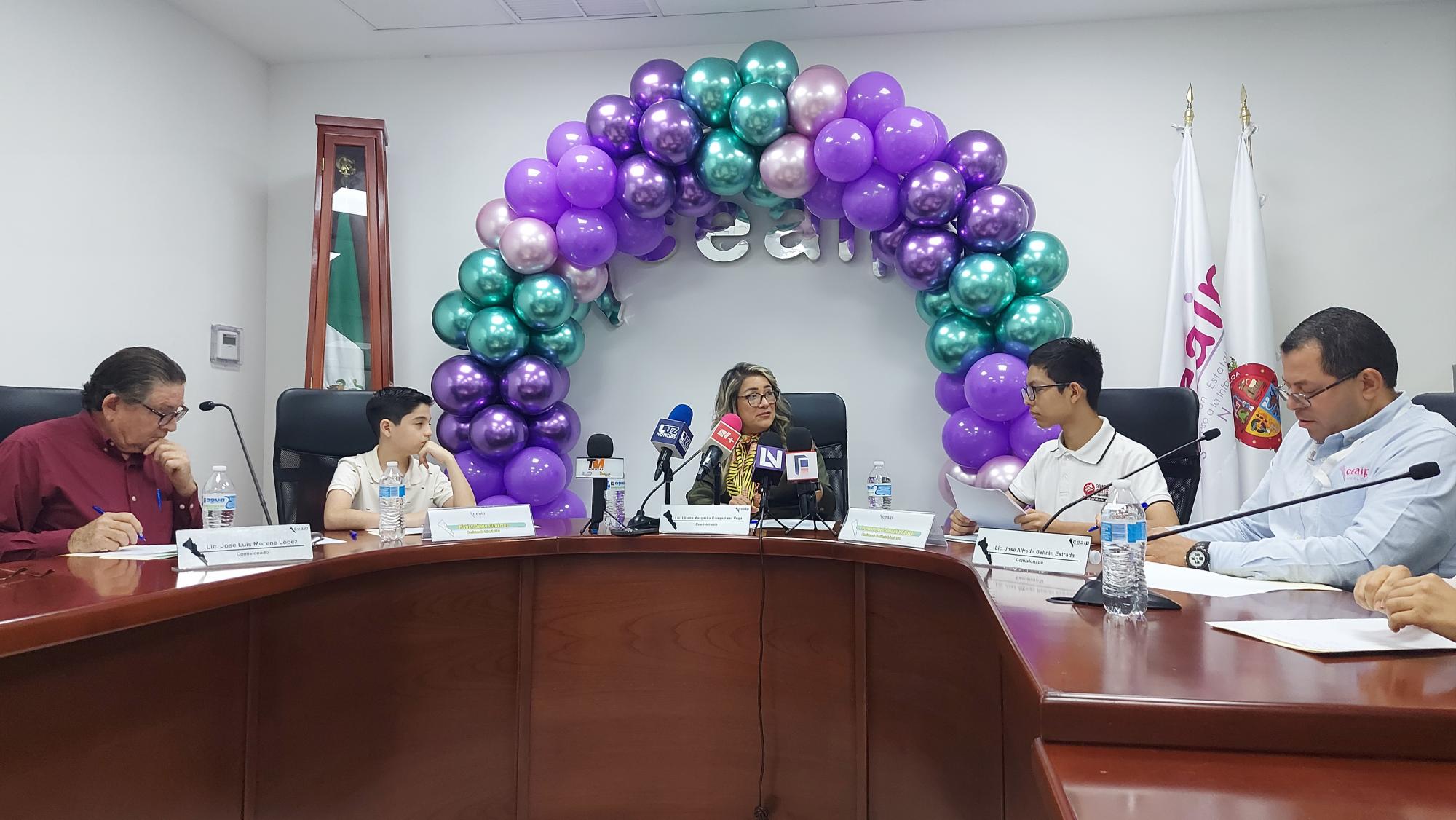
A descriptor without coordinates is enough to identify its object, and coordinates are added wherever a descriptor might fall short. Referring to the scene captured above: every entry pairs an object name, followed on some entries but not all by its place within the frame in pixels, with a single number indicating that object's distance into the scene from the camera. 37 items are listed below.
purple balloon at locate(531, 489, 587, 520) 3.52
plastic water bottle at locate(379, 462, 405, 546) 2.04
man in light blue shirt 1.51
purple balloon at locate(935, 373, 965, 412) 3.37
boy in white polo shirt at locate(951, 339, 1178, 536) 2.27
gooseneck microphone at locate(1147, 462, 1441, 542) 1.25
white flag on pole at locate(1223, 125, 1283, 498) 3.27
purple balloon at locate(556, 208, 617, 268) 3.33
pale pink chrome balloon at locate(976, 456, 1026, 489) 3.12
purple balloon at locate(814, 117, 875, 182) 3.10
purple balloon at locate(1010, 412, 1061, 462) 3.10
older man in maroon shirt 1.95
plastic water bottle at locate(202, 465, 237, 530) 2.03
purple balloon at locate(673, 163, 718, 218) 3.37
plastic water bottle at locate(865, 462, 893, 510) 2.67
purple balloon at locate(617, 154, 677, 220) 3.28
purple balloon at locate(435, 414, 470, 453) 3.45
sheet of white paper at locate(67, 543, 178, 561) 1.76
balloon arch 3.13
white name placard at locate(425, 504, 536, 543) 2.13
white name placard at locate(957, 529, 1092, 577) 1.59
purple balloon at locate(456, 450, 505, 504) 3.44
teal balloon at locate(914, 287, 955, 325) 3.34
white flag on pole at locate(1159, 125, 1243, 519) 3.27
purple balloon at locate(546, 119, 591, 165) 3.46
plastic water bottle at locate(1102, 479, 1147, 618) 1.21
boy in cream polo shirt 2.45
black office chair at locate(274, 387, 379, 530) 2.63
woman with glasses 2.77
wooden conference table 0.73
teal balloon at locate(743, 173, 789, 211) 3.39
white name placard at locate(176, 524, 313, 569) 1.63
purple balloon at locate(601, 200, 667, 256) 3.48
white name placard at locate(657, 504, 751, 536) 2.27
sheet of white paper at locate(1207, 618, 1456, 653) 0.96
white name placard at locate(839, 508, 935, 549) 2.01
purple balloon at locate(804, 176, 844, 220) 3.36
